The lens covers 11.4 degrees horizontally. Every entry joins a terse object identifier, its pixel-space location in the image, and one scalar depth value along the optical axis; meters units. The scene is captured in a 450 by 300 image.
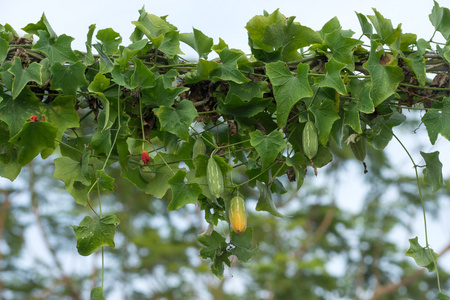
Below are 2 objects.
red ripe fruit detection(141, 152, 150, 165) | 3.14
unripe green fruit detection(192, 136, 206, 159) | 3.14
